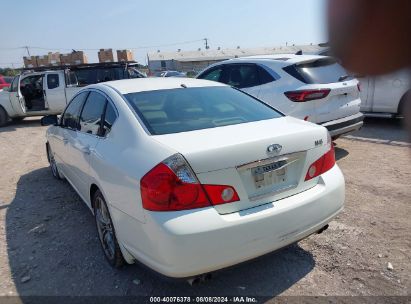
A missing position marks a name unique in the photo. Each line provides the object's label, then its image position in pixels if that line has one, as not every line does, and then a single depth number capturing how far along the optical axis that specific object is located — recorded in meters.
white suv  5.23
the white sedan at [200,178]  2.29
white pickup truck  11.89
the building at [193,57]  57.02
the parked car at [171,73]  28.76
